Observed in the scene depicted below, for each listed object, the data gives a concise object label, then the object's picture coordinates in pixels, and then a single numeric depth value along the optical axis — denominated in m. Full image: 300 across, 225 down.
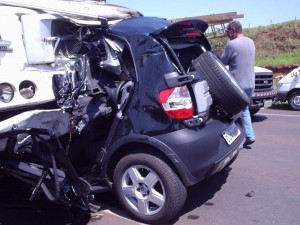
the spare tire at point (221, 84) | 3.90
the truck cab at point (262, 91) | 8.79
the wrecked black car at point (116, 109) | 3.52
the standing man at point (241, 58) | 5.96
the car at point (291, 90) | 11.13
